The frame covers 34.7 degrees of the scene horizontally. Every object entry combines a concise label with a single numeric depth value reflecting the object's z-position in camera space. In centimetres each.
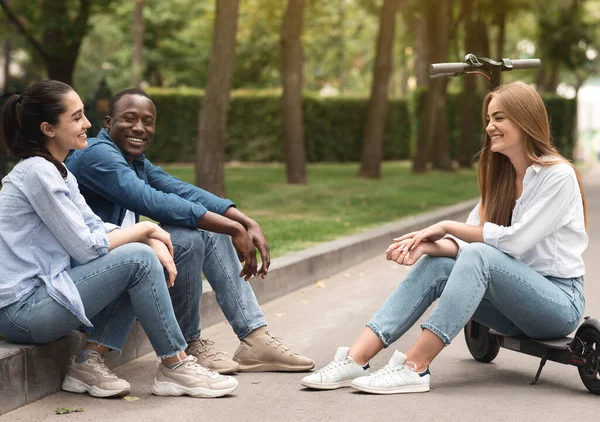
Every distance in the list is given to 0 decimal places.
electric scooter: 455
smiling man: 501
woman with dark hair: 431
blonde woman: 456
